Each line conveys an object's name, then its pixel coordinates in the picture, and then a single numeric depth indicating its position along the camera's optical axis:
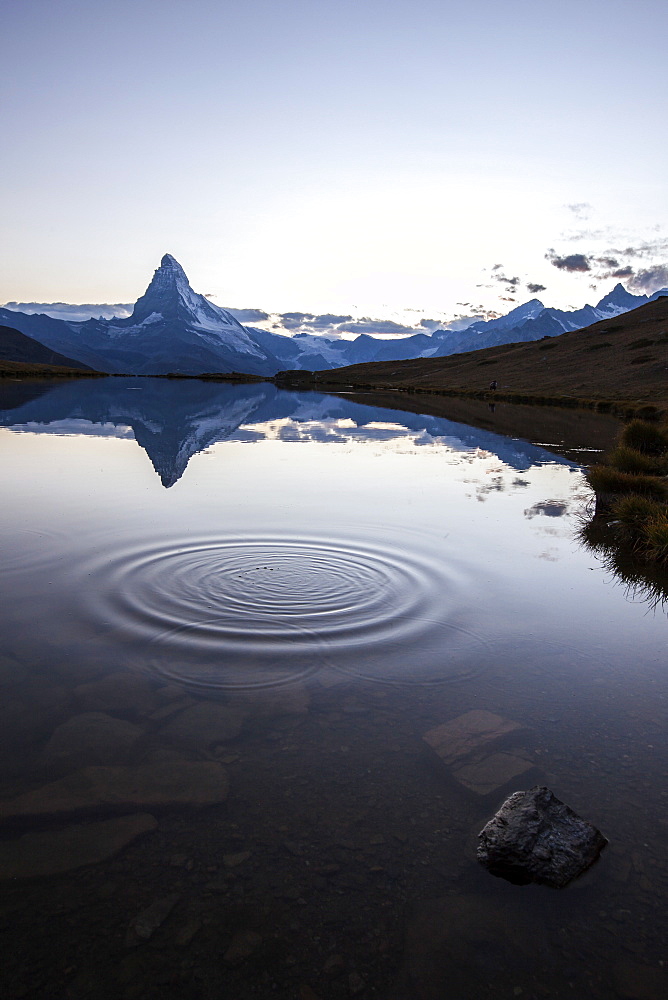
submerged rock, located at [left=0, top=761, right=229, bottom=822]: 6.92
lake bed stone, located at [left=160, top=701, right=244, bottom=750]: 8.27
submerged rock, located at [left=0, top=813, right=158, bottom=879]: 6.11
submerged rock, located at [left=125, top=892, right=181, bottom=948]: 5.41
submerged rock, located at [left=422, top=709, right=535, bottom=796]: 7.68
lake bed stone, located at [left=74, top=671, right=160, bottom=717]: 9.01
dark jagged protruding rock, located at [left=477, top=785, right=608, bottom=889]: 6.22
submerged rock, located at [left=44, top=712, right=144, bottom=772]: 7.81
